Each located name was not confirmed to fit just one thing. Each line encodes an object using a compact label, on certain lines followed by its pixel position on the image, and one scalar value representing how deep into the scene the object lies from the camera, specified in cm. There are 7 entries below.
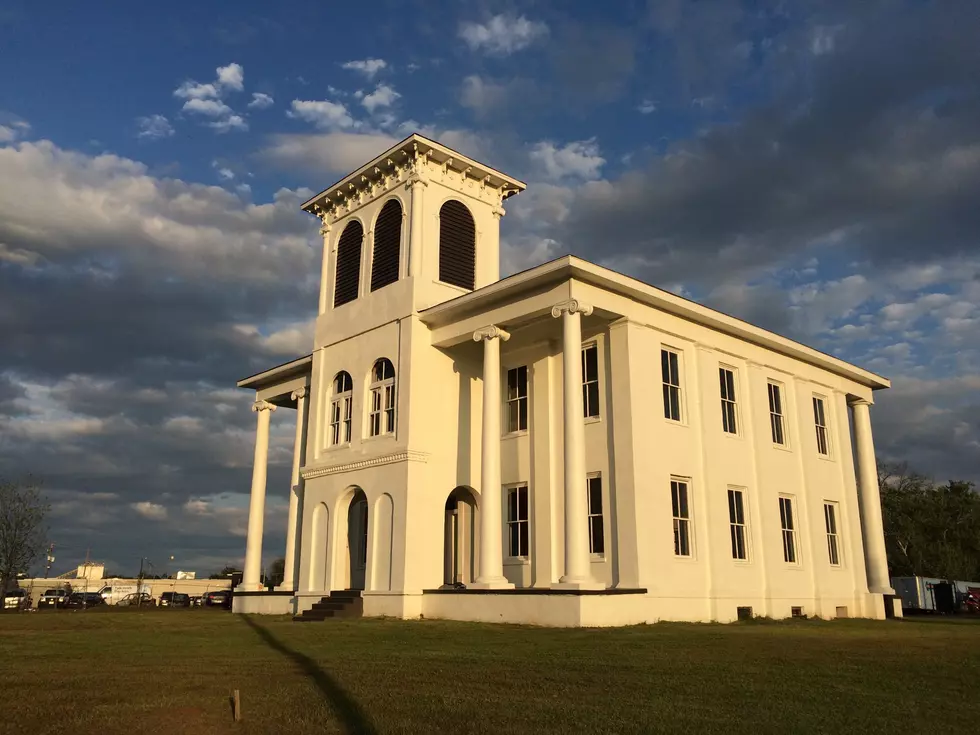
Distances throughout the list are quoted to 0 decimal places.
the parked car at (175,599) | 6428
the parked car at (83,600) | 5368
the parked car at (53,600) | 5512
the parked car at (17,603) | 4694
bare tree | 5331
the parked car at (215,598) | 5137
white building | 2338
